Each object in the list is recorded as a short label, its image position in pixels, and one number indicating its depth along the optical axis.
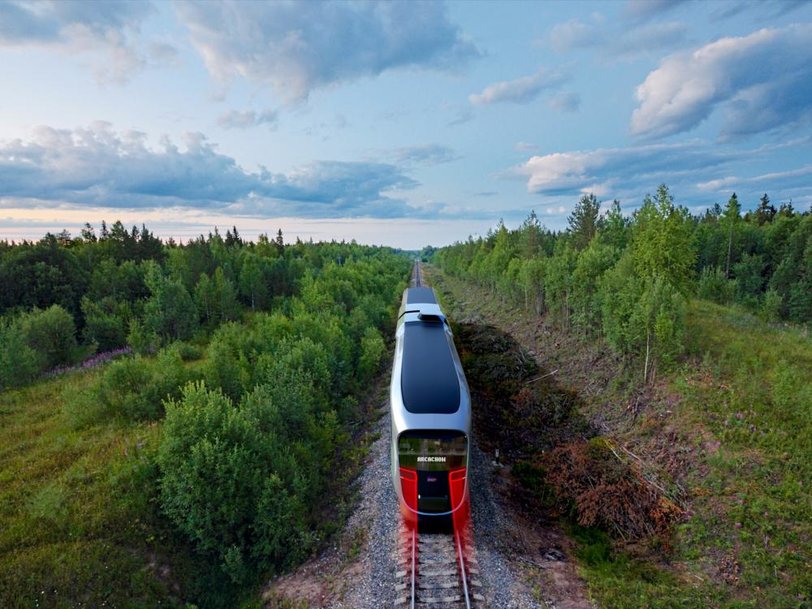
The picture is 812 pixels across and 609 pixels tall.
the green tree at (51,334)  32.31
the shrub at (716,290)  43.08
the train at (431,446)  11.38
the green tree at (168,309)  39.41
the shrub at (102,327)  38.50
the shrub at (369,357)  29.77
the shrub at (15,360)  27.42
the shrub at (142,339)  35.03
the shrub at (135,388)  21.50
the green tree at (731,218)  51.55
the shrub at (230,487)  13.09
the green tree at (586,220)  52.78
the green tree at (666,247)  25.00
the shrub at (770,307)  36.78
